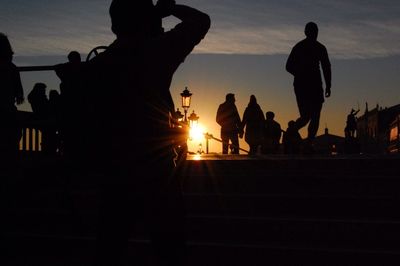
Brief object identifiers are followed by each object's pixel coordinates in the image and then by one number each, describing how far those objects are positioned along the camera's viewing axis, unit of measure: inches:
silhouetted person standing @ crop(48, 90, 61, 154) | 413.4
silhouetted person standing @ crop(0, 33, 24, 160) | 337.4
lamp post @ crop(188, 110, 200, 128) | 1200.8
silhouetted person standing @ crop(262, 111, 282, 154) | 716.7
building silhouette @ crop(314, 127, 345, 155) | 4543.8
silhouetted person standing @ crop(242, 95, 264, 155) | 703.1
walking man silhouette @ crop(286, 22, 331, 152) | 444.5
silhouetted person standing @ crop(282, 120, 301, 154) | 684.7
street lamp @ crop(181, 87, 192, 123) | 1017.5
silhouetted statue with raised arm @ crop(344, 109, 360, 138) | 1229.7
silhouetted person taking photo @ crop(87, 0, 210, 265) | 124.3
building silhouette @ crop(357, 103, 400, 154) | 4859.3
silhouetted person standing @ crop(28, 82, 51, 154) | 447.8
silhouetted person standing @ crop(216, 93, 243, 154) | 729.0
